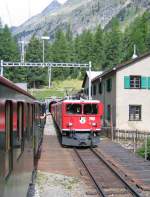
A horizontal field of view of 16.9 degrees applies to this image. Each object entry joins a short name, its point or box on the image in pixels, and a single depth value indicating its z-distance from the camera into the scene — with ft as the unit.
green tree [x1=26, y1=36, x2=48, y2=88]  352.28
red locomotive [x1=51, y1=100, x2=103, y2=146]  87.71
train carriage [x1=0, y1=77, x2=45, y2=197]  15.56
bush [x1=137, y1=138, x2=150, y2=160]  77.03
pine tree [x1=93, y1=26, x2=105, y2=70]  403.11
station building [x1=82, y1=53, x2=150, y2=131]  130.11
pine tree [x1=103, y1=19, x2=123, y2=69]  401.04
